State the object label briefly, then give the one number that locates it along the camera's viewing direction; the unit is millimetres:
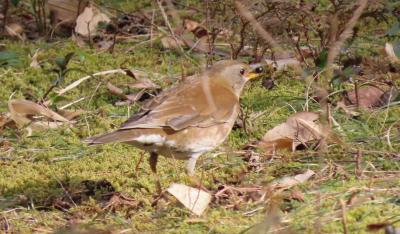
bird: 11945
